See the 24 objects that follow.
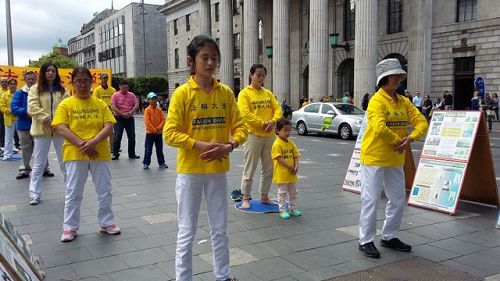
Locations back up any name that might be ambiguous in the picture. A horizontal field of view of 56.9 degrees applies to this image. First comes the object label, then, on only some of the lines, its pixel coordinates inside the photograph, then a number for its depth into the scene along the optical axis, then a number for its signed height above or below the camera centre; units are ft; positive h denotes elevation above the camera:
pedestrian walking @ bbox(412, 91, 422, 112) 76.54 +0.72
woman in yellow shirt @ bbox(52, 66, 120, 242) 16.01 -1.25
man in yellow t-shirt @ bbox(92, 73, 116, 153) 37.83 +1.35
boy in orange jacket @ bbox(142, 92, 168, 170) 33.76 -1.85
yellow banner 52.23 +4.10
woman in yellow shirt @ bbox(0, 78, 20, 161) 35.91 -0.55
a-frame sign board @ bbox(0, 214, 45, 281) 8.89 -3.38
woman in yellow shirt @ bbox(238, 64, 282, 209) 19.58 -0.74
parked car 59.16 -1.75
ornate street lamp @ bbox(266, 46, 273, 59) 111.55 +13.36
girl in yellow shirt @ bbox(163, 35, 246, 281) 10.94 -0.97
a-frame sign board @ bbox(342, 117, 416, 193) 24.29 -3.59
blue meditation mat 20.43 -4.60
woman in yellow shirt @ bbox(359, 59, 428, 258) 14.56 -1.55
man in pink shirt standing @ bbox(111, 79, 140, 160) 36.52 -0.14
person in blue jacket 26.21 -0.84
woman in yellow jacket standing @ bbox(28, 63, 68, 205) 21.17 -0.33
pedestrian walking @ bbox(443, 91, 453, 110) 77.41 +0.85
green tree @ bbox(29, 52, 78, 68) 216.10 +23.61
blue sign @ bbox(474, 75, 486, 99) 71.36 +2.92
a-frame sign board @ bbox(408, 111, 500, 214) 20.66 -2.86
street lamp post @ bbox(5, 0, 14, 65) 64.49 +10.33
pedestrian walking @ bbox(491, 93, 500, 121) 75.24 +0.45
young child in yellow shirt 19.58 -2.58
